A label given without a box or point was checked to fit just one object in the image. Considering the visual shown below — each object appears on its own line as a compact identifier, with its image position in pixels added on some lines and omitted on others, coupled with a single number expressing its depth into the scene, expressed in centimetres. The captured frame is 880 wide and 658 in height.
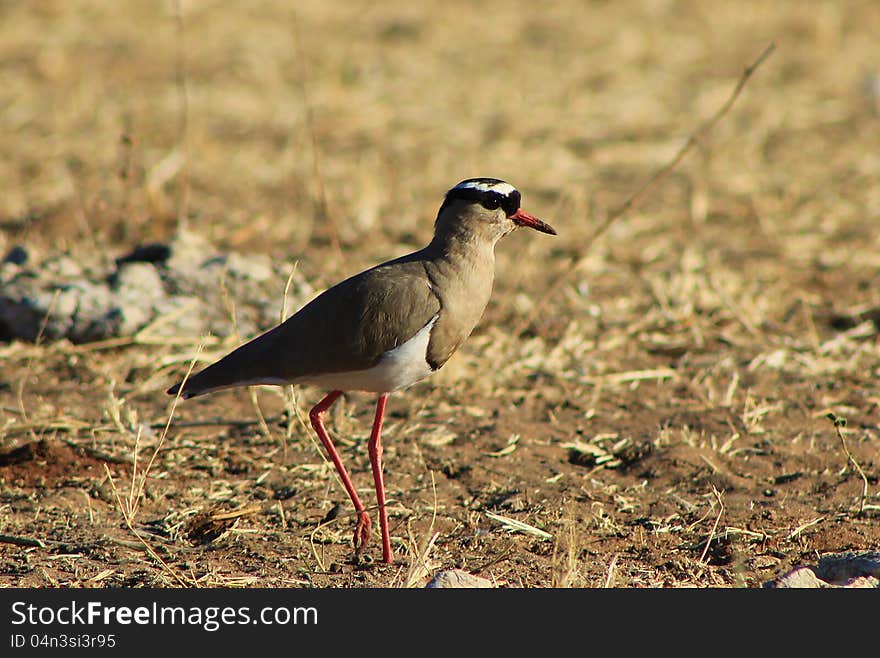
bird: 987
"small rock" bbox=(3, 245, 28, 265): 1488
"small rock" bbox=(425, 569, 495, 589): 877
